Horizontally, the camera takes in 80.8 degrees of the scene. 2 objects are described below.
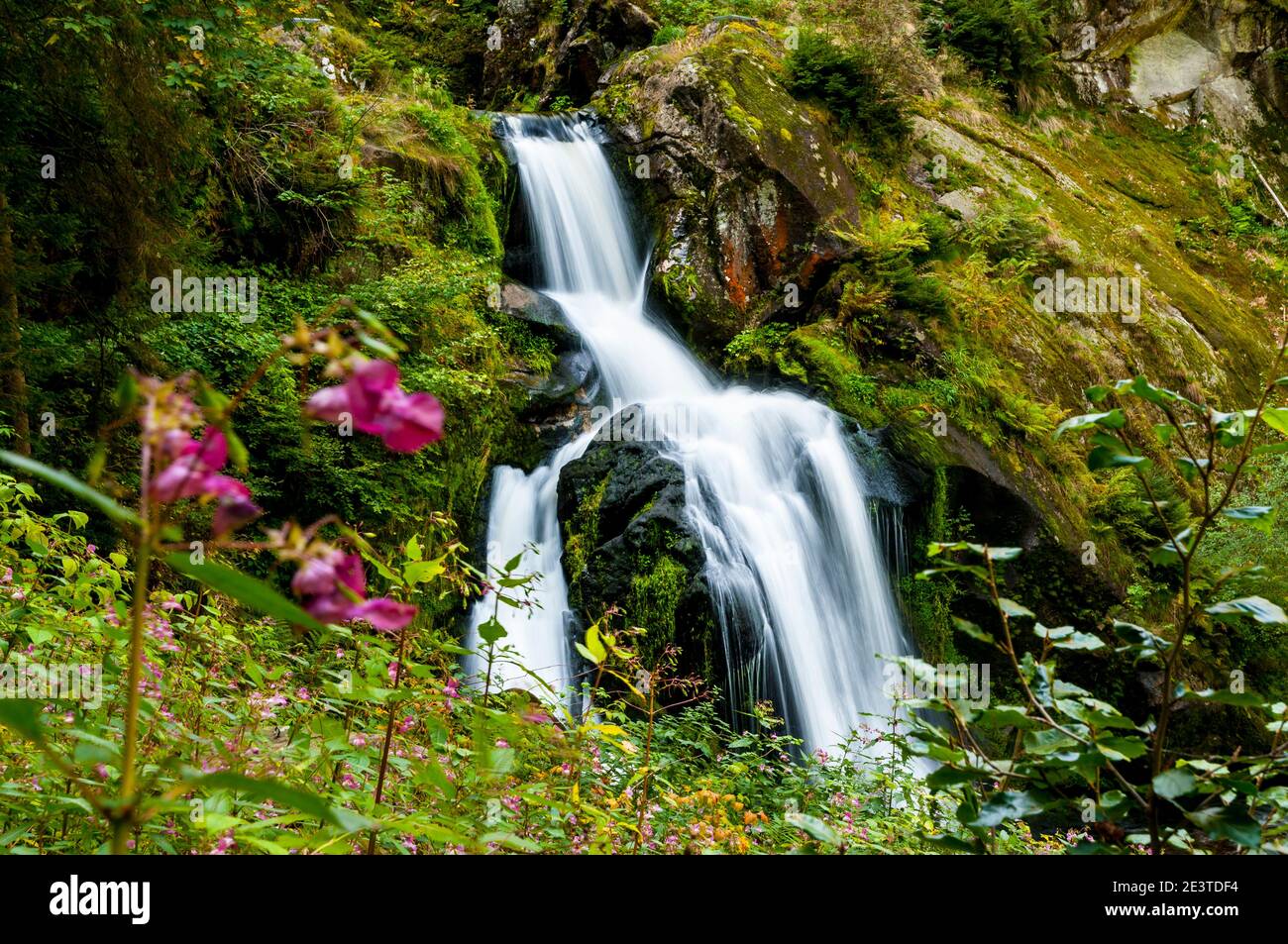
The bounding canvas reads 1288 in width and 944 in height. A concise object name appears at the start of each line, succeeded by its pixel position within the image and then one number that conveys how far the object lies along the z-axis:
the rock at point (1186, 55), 16.81
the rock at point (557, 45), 12.25
